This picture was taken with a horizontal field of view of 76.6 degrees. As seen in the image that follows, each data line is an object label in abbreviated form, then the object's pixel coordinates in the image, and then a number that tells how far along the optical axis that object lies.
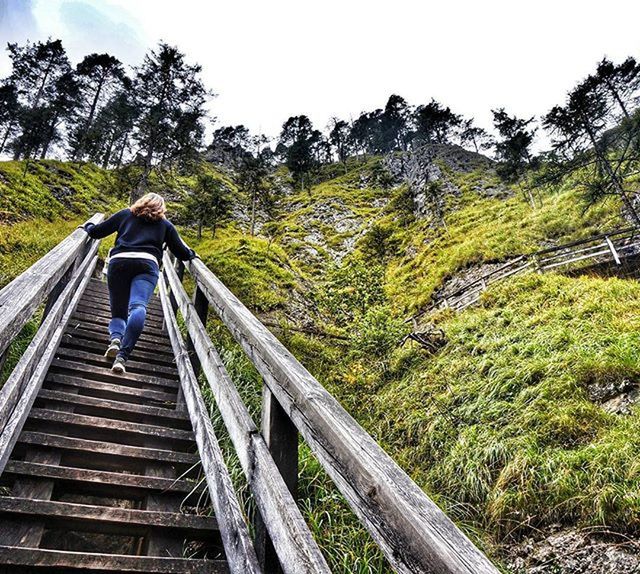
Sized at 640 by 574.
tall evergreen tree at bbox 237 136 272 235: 34.66
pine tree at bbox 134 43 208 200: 19.28
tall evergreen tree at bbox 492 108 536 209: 34.53
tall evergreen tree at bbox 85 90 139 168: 35.03
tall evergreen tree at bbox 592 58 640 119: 18.28
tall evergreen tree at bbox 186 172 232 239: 25.39
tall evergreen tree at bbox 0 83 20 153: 35.75
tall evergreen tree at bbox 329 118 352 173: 73.75
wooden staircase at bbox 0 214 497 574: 1.01
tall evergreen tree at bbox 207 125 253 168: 68.41
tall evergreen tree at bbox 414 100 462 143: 56.50
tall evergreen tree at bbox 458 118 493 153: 59.47
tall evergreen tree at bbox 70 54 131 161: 37.06
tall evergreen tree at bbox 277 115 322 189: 56.47
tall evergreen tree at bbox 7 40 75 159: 33.69
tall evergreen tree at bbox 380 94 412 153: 72.00
